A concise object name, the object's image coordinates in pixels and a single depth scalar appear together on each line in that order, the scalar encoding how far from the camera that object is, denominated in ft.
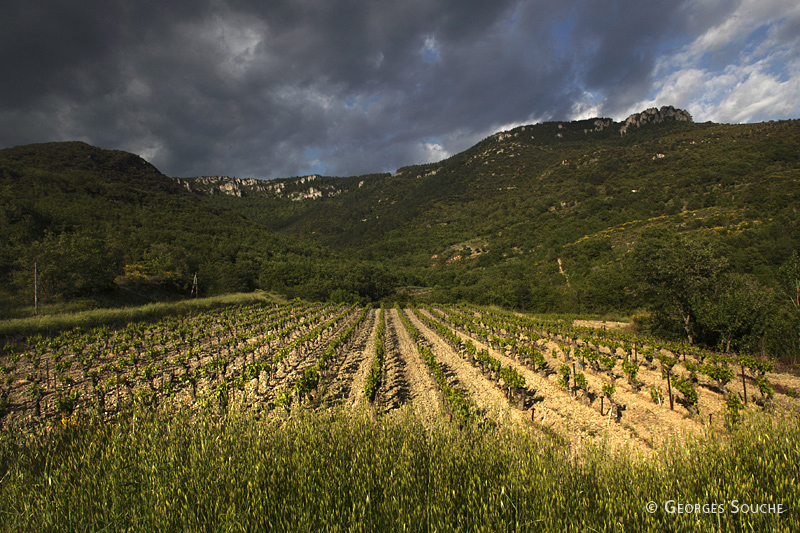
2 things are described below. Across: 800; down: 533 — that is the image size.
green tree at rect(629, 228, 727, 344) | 56.95
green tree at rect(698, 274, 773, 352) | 46.73
